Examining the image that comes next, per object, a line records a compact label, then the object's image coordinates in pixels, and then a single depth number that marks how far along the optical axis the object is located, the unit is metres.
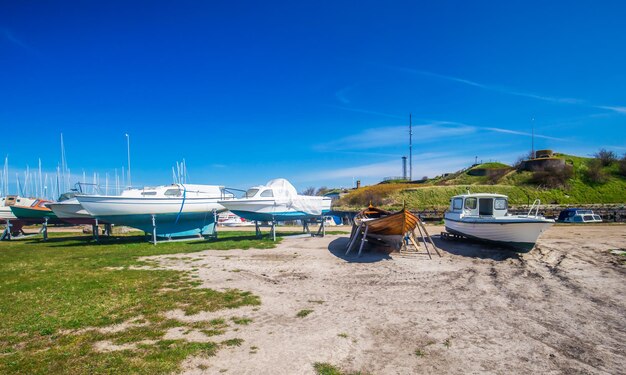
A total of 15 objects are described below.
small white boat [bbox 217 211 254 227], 42.16
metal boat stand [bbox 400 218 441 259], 15.76
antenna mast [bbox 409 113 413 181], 91.04
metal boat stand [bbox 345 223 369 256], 15.11
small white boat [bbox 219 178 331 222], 21.27
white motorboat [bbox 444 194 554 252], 14.34
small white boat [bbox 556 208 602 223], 32.44
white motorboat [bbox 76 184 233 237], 20.23
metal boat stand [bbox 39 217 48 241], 23.80
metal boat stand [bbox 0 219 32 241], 24.91
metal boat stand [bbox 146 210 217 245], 20.85
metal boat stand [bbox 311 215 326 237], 23.38
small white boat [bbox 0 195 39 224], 28.41
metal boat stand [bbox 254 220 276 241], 21.62
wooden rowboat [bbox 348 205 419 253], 14.27
